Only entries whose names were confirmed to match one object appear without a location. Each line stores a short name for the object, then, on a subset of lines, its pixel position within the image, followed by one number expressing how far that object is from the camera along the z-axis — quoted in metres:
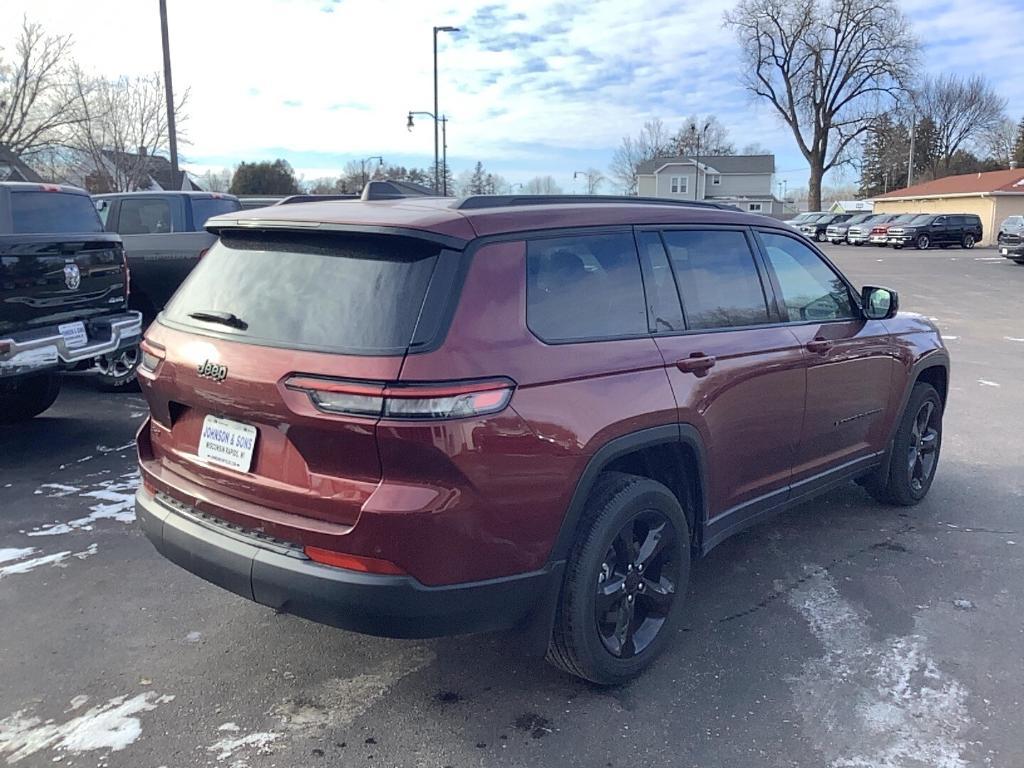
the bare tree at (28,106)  35.41
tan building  46.16
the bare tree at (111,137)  36.03
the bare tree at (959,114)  79.75
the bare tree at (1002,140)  80.75
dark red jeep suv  2.60
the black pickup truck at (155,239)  8.82
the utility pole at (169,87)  17.27
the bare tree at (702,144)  89.25
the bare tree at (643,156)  94.38
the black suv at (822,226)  48.84
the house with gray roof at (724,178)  80.50
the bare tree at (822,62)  53.50
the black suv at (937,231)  41.03
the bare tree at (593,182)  86.85
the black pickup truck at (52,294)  5.85
